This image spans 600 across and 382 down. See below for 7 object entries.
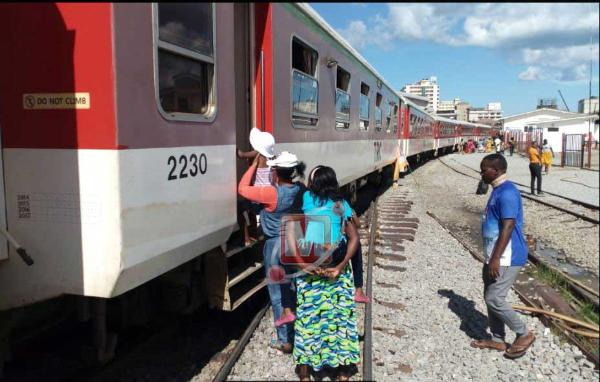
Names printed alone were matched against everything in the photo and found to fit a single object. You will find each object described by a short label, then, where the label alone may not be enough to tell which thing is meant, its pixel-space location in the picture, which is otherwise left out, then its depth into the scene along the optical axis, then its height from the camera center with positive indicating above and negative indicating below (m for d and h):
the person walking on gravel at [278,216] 3.63 -0.51
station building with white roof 35.37 +1.42
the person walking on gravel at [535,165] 14.77 -0.57
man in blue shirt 4.23 -0.85
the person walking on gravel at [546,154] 18.79 -0.33
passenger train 2.48 +0.00
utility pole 22.98 -0.54
